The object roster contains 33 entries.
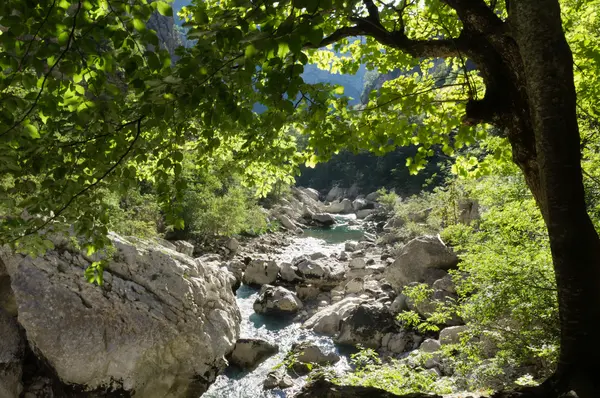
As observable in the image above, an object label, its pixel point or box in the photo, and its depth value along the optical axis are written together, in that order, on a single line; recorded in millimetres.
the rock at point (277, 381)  8820
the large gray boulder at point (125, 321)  6309
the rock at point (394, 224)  27211
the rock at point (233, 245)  21734
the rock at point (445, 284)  10594
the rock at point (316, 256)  19669
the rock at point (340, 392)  2879
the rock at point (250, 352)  9680
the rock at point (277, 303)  13570
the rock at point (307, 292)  15078
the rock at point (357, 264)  17306
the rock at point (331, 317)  11792
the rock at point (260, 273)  16500
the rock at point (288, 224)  32075
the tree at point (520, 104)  1771
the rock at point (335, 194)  59281
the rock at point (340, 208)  46284
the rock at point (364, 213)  41475
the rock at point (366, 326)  10672
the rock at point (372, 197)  50531
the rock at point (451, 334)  8602
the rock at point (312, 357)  9469
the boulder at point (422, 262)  12070
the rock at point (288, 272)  16219
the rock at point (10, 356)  6215
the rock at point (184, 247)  16234
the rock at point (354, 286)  14320
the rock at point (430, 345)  9069
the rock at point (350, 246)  23508
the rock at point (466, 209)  17520
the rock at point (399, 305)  11281
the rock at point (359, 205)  47666
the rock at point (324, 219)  36406
